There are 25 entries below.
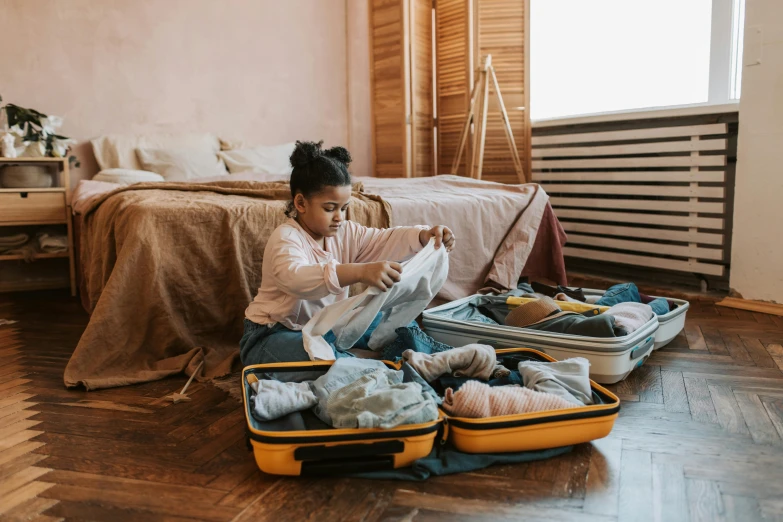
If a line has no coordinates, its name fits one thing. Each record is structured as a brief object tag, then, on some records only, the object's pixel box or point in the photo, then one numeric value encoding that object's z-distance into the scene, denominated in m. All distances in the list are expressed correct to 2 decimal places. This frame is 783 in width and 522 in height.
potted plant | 3.31
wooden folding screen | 4.22
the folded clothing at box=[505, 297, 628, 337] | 1.89
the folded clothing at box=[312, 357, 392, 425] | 1.47
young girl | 1.59
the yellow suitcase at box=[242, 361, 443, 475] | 1.28
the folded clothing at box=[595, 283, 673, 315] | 2.27
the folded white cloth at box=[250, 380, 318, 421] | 1.42
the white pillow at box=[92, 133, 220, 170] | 3.76
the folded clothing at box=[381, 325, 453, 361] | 1.85
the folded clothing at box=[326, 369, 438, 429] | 1.30
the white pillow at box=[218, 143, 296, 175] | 3.97
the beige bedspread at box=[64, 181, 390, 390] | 2.00
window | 3.27
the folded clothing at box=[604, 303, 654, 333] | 1.97
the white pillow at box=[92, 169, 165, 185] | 3.50
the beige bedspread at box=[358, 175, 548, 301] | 2.69
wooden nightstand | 3.30
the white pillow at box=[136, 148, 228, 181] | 3.76
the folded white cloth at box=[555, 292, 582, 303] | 2.40
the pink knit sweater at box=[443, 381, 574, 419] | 1.39
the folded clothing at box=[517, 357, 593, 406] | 1.50
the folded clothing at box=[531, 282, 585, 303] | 2.49
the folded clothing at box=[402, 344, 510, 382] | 1.64
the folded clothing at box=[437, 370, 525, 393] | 1.64
